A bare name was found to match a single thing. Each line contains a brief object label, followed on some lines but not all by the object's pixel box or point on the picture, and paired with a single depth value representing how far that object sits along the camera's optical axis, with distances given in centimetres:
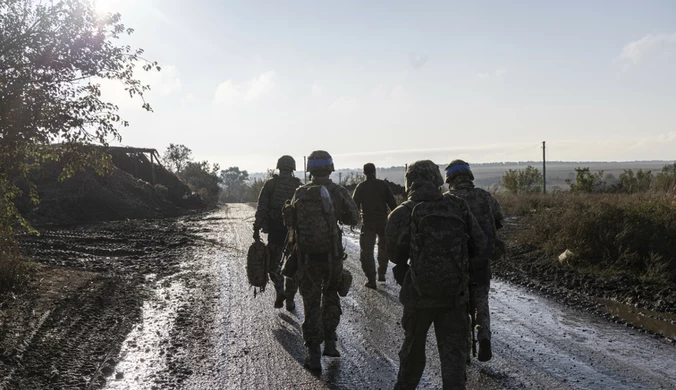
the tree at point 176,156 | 7338
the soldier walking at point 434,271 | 417
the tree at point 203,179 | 5122
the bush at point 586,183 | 2944
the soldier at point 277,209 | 769
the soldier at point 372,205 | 1003
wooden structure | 4064
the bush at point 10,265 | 889
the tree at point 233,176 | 15085
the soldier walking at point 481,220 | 539
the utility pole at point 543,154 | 3318
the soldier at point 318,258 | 590
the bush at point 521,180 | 3544
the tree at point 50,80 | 753
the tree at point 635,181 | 2894
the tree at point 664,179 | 2415
